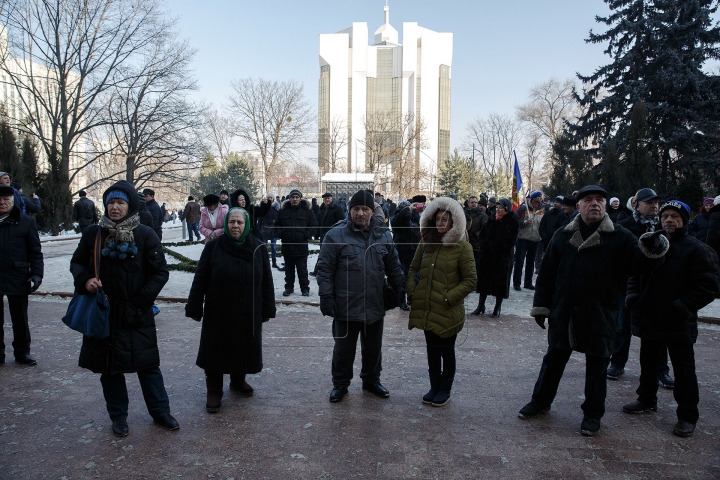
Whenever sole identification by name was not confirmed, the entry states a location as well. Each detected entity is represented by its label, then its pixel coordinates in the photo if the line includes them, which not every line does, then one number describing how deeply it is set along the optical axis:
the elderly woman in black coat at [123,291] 3.91
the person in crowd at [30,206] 8.38
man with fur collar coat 4.04
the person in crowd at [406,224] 8.23
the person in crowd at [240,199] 6.79
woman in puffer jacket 4.53
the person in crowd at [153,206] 12.45
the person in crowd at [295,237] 9.82
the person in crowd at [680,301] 4.16
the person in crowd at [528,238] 10.91
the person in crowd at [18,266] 5.52
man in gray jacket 4.66
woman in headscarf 4.48
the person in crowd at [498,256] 8.41
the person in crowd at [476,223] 9.52
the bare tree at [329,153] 47.52
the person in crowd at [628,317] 5.10
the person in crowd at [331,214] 10.94
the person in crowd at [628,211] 5.95
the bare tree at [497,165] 41.66
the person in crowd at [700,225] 8.23
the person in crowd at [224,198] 10.59
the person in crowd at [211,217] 8.58
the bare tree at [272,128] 38.38
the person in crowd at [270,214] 12.81
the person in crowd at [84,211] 15.59
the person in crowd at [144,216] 8.91
